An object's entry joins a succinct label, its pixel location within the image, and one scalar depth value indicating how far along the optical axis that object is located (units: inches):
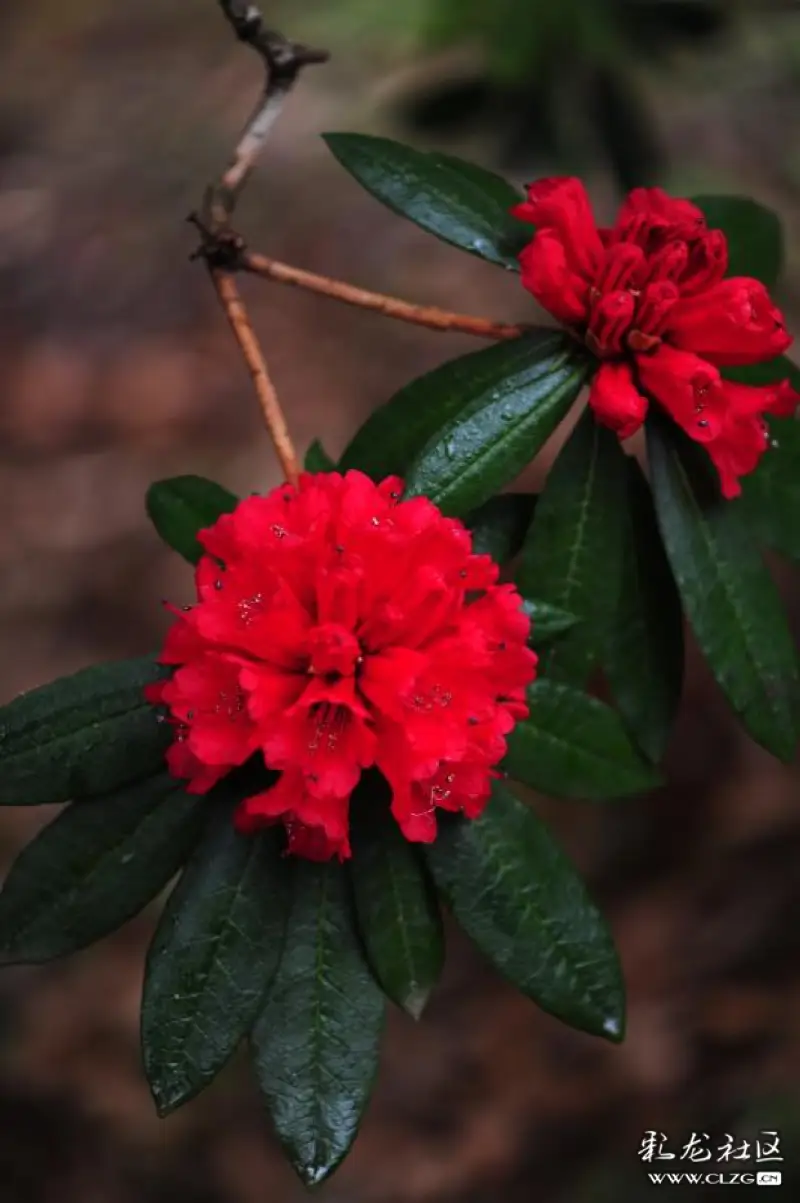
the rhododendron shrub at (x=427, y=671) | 44.1
